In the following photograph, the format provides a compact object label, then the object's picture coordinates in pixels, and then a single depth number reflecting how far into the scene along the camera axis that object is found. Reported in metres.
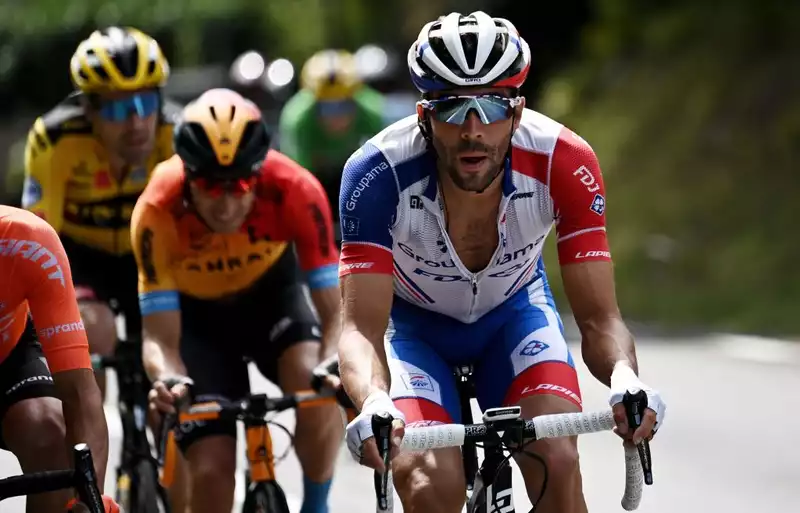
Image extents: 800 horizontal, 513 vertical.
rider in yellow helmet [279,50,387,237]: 29.69
